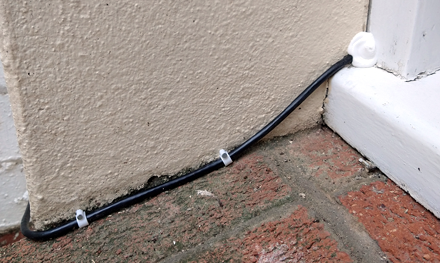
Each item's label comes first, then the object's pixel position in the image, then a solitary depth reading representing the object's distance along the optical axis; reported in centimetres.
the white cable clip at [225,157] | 29
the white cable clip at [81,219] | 25
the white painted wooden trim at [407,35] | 25
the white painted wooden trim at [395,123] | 22
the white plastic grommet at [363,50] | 29
